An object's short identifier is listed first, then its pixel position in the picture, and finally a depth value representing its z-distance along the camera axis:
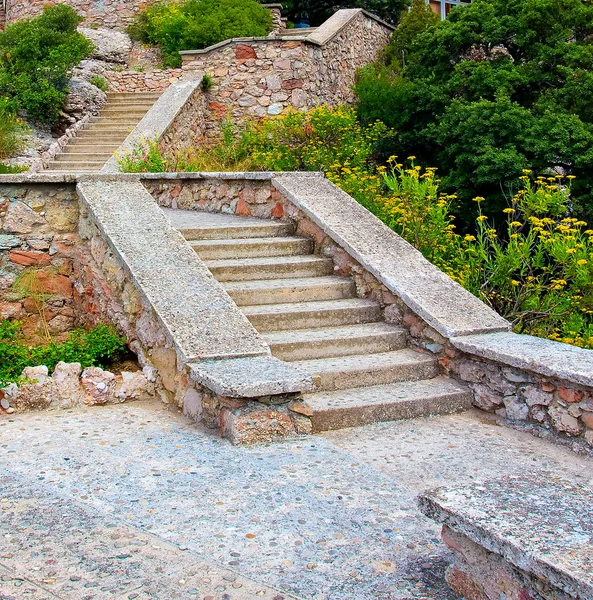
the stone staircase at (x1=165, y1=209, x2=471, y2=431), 5.04
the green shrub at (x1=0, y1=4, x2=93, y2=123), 13.62
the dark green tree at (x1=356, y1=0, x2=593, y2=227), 10.93
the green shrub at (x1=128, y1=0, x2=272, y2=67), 15.43
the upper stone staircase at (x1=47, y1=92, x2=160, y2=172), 12.45
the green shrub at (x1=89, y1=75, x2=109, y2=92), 15.37
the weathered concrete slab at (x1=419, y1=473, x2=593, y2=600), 2.47
